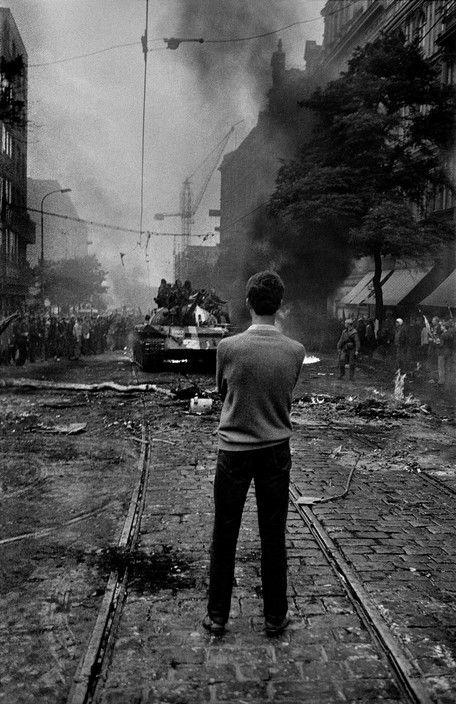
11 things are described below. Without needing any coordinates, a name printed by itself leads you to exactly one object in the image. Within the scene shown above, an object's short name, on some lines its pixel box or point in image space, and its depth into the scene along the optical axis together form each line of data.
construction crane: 108.12
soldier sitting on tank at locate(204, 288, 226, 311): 24.98
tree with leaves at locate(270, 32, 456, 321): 29.92
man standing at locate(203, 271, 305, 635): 3.93
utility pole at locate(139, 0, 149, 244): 22.55
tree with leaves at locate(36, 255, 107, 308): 60.21
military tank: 21.27
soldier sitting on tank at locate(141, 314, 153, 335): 21.84
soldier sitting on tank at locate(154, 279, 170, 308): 24.36
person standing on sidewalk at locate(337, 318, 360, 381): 21.17
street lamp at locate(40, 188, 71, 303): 40.17
